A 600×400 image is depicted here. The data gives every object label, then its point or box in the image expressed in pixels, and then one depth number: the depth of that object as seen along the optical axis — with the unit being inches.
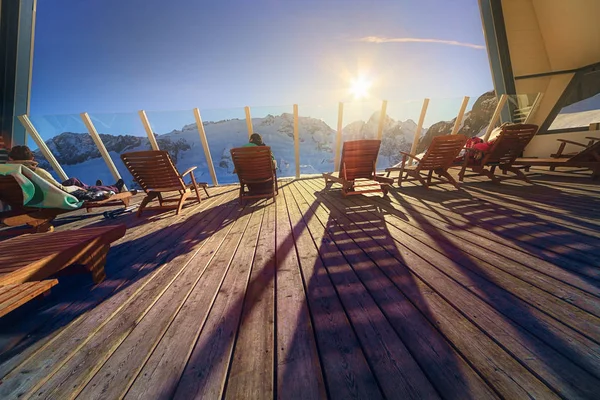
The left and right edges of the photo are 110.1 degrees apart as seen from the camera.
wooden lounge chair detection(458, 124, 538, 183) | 140.8
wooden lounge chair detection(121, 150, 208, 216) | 121.0
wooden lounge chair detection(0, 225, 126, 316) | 41.8
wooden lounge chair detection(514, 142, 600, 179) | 137.4
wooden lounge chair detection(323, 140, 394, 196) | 133.4
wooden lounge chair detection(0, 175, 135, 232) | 97.3
